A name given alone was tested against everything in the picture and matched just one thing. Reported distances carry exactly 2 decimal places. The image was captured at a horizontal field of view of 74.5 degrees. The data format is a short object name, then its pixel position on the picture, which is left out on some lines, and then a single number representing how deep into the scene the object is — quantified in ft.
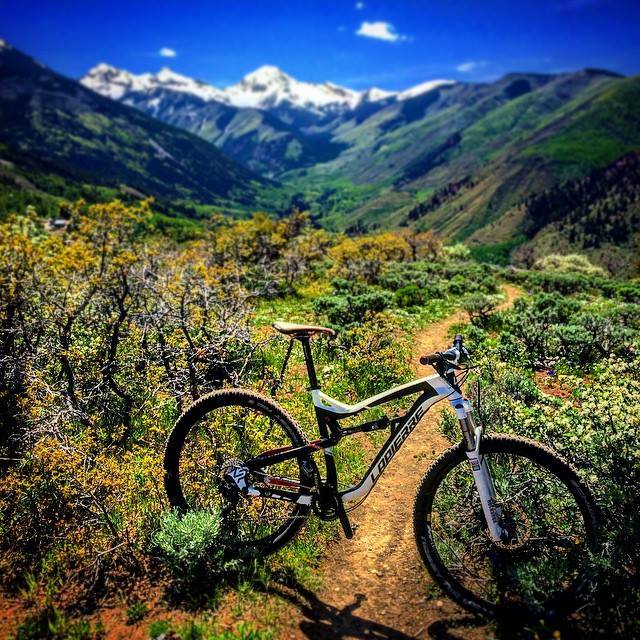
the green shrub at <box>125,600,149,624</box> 14.43
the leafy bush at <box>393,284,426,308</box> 63.82
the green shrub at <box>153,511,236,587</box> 15.81
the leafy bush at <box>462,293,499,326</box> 54.03
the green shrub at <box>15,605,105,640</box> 13.66
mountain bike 14.51
